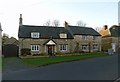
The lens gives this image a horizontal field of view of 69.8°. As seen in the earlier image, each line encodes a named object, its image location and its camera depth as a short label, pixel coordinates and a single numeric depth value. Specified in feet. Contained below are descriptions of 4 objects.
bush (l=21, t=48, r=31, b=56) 58.47
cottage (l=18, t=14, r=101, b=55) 60.75
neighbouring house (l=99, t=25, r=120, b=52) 80.92
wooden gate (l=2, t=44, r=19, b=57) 60.80
